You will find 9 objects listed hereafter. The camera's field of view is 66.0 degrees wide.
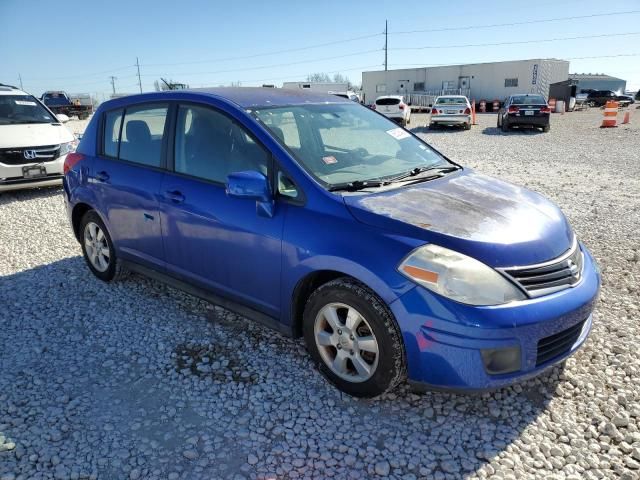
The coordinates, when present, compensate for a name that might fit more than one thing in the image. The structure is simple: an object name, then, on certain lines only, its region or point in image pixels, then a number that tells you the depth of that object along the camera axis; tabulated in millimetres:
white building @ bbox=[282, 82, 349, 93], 44706
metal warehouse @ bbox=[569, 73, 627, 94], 79750
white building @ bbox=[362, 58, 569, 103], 40125
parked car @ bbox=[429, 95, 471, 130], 20922
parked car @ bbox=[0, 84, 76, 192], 7977
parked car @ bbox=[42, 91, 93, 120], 31953
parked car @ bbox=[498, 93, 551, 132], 19172
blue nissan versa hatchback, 2482
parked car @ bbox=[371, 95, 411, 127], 23125
